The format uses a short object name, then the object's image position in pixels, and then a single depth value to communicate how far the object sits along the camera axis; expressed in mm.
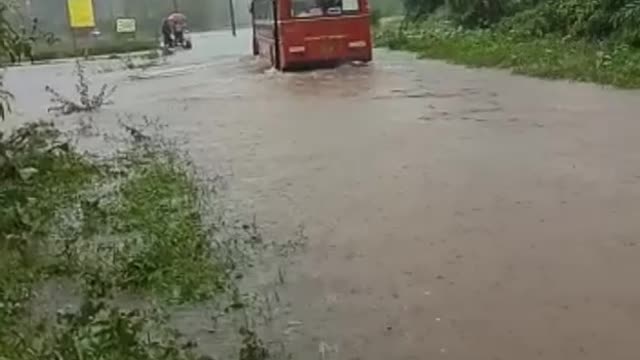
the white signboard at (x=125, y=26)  50156
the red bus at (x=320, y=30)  23844
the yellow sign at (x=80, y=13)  46062
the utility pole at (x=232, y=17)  55112
